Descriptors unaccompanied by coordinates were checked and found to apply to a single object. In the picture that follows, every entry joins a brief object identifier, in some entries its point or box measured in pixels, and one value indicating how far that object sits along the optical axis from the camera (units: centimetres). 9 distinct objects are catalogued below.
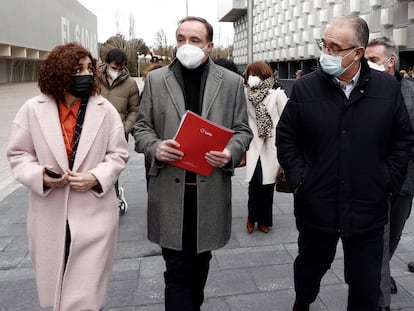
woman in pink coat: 237
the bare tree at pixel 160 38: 5672
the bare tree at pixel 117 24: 6894
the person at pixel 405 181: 290
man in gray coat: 257
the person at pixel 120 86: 476
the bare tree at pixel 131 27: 6688
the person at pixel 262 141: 457
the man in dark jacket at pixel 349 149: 244
